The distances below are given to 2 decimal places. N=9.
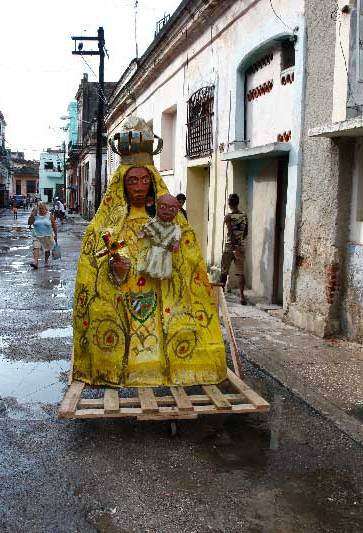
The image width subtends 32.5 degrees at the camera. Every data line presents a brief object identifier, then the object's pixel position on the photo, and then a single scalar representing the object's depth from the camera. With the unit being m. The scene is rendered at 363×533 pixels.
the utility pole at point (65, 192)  72.84
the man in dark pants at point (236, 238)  9.20
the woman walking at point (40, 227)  13.20
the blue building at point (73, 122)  61.62
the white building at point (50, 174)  91.56
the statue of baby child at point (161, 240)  4.38
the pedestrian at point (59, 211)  32.37
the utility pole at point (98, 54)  25.59
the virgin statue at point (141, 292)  4.40
